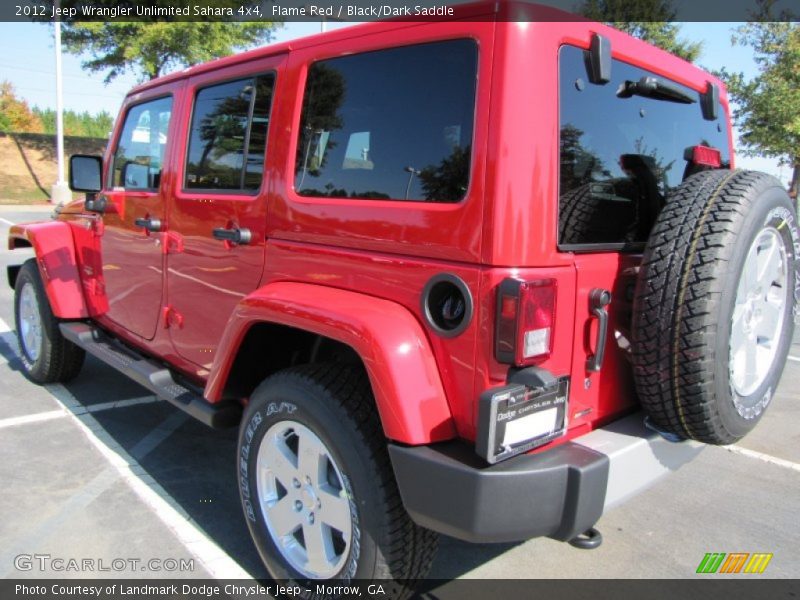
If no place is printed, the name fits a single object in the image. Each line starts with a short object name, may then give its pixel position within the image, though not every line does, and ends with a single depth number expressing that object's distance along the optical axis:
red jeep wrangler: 1.83
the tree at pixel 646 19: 16.47
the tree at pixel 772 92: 13.04
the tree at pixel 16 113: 44.91
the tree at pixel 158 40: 20.67
